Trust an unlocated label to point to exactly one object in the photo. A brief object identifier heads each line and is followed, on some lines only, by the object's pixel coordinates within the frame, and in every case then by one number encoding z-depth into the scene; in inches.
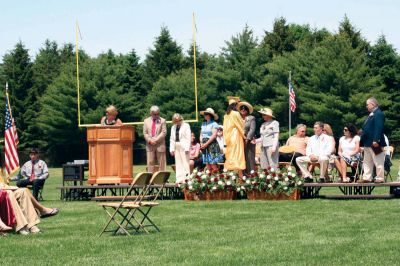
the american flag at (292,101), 1874.8
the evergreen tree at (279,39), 2910.9
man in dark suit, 768.9
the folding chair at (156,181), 554.9
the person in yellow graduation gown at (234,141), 832.3
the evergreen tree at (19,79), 2847.0
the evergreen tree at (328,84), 2423.7
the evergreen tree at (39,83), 2815.0
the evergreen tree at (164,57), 2999.5
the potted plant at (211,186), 805.2
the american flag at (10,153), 1179.3
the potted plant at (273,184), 781.3
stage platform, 781.3
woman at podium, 875.4
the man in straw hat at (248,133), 838.5
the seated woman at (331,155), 848.3
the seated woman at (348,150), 836.6
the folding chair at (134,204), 536.4
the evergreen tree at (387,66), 2593.5
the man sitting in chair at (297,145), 885.8
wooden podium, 879.7
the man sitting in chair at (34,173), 900.0
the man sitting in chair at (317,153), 843.4
